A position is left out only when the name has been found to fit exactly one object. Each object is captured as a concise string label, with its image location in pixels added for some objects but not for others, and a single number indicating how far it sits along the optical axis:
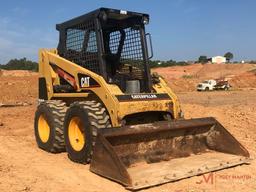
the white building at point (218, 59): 82.62
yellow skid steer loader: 4.44
